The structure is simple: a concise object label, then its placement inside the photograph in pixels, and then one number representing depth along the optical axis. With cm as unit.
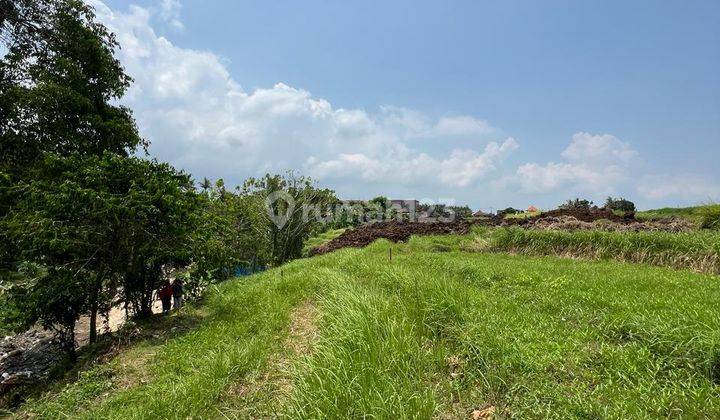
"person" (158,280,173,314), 1041
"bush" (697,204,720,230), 1212
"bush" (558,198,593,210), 2247
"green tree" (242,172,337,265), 1761
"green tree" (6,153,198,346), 740
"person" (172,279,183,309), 1038
